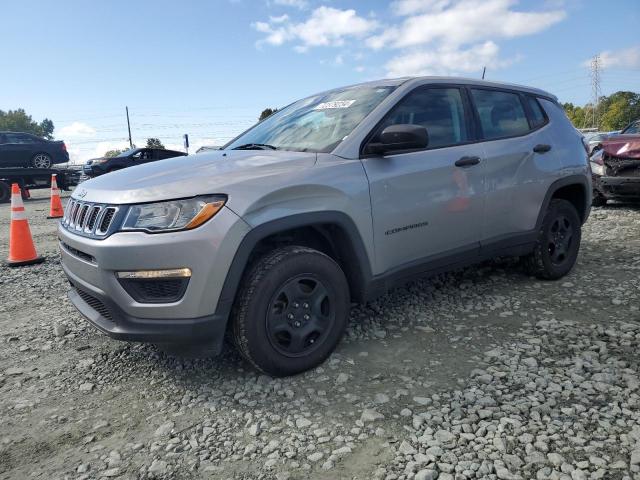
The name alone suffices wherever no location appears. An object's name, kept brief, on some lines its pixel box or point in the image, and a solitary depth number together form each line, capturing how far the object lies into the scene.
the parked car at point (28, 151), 15.82
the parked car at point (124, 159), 18.03
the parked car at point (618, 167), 7.24
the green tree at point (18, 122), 90.88
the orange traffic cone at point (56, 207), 10.16
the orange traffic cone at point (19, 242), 5.57
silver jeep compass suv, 2.34
